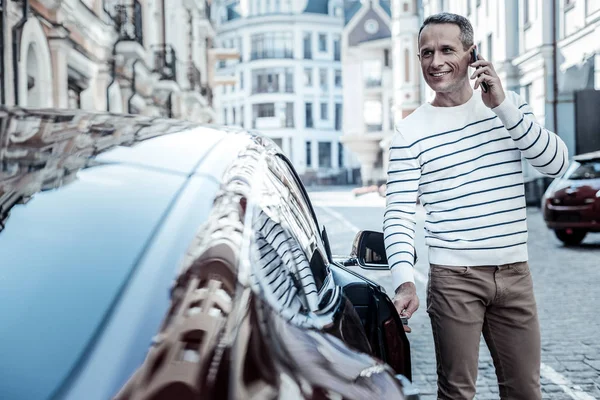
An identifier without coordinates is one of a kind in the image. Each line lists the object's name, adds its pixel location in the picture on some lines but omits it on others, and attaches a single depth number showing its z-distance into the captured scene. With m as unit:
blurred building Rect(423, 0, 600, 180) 22.50
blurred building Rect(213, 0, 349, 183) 80.56
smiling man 2.56
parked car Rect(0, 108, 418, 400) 1.23
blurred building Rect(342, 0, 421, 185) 59.09
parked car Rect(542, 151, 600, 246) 12.90
